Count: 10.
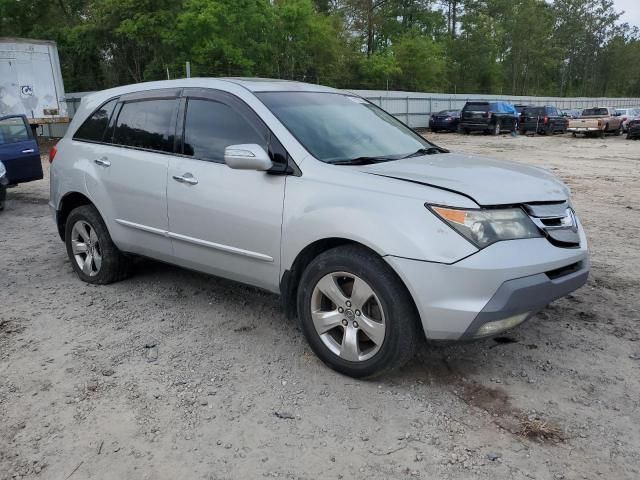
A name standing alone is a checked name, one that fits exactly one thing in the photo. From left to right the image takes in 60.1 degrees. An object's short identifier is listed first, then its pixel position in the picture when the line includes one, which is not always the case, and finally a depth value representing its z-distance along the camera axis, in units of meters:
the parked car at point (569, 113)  33.24
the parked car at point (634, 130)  27.06
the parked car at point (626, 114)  30.60
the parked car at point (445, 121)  30.48
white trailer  16.73
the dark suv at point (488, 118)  28.67
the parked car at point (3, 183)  8.61
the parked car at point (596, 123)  28.70
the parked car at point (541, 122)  31.31
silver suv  2.93
